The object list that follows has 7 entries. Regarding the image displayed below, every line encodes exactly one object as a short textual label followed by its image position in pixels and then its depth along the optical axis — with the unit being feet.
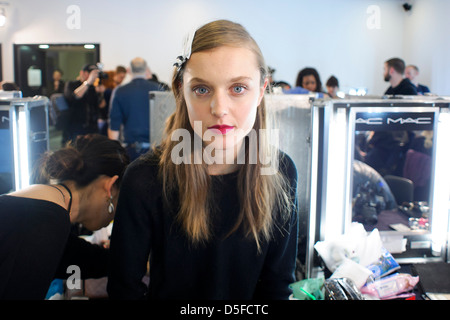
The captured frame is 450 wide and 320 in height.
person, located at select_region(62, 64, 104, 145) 9.20
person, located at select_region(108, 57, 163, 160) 10.37
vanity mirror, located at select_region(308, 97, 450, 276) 4.90
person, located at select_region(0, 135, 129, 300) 3.14
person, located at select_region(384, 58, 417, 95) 12.40
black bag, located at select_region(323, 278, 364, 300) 4.10
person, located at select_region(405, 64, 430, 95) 16.24
